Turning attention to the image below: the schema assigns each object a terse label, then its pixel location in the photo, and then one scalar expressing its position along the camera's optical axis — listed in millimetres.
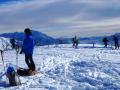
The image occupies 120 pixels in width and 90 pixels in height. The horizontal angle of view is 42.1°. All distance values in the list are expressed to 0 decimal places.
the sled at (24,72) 6421
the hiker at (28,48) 6828
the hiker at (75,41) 20221
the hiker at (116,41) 19508
